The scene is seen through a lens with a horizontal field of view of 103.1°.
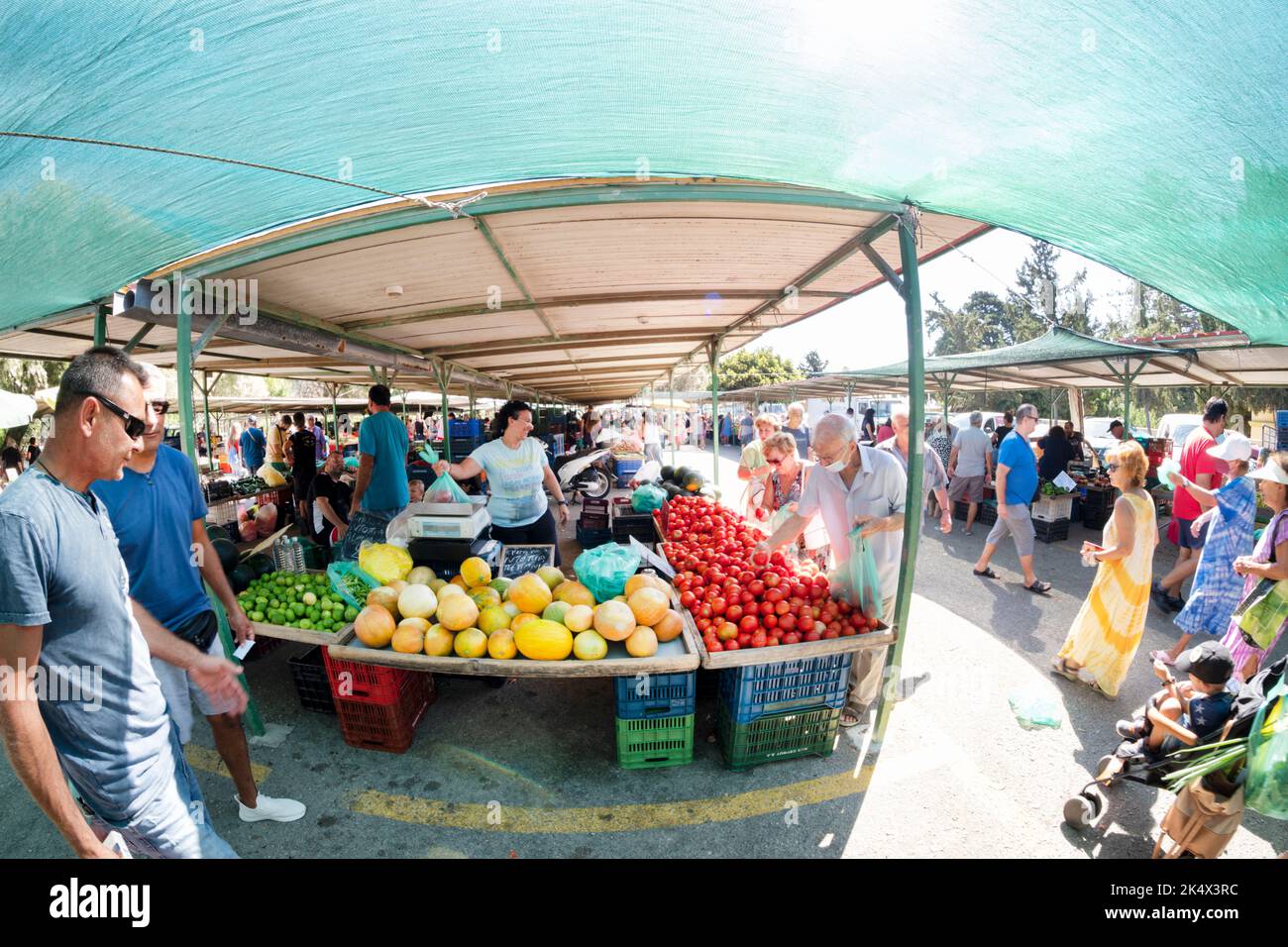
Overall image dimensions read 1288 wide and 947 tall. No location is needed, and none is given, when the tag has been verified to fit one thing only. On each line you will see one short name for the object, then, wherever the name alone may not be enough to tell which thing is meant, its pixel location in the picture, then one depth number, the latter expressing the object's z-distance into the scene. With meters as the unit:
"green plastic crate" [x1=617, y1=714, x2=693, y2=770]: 3.12
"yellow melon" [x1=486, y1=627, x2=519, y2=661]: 2.81
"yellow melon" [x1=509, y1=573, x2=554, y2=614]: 3.07
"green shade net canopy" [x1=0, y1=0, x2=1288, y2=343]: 1.46
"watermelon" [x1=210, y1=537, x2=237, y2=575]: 4.56
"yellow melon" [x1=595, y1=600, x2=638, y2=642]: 2.87
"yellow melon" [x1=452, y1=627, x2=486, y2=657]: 2.84
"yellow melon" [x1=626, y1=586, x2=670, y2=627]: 2.97
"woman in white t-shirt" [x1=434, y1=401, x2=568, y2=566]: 4.48
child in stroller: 2.31
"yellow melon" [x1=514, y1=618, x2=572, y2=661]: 2.78
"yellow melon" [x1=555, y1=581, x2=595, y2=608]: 3.13
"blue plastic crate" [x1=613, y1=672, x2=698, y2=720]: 3.04
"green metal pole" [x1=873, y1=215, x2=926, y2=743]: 3.27
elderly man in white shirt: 3.52
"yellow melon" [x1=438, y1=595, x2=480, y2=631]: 2.93
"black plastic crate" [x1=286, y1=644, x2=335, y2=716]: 3.70
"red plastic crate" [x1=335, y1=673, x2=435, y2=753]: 3.30
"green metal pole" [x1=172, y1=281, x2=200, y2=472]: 3.37
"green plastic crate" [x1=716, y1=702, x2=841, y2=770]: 3.12
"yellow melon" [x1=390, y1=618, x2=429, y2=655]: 2.90
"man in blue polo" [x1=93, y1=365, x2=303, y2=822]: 2.42
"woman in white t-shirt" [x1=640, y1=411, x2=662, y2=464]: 10.55
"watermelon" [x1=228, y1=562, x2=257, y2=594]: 4.36
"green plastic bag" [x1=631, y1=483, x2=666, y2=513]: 6.24
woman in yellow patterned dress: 3.71
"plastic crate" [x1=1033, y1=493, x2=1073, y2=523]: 8.54
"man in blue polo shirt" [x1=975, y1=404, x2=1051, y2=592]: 6.03
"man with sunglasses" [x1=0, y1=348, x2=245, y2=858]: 1.38
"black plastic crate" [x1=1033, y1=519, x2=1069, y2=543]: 8.60
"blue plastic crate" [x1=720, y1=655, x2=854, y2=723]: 3.04
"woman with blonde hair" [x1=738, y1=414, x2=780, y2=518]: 6.09
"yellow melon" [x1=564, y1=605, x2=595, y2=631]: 2.89
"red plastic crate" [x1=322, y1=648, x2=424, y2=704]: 3.23
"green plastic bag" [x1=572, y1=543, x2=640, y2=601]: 3.25
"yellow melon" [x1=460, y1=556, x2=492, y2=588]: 3.38
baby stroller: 2.16
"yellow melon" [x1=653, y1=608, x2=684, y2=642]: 3.01
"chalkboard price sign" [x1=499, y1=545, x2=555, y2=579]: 3.77
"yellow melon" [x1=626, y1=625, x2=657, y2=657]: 2.82
